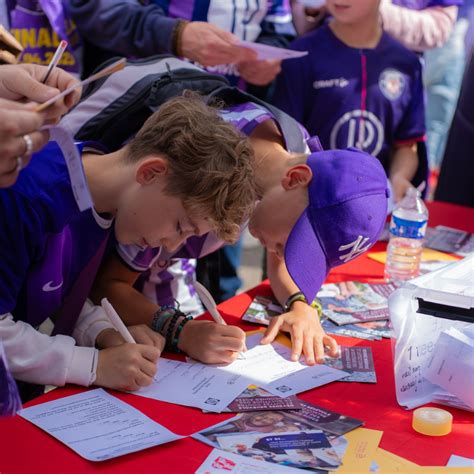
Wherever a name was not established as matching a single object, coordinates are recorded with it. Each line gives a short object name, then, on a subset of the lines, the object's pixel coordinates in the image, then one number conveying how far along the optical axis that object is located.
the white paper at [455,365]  1.49
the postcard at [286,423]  1.40
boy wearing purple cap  1.73
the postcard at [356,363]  1.64
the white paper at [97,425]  1.33
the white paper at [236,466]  1.27
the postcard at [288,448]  1.30
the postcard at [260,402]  1.48
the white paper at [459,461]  1.33
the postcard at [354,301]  1.95
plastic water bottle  2.24
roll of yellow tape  1.42
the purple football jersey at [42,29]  2.50
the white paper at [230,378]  1.52
